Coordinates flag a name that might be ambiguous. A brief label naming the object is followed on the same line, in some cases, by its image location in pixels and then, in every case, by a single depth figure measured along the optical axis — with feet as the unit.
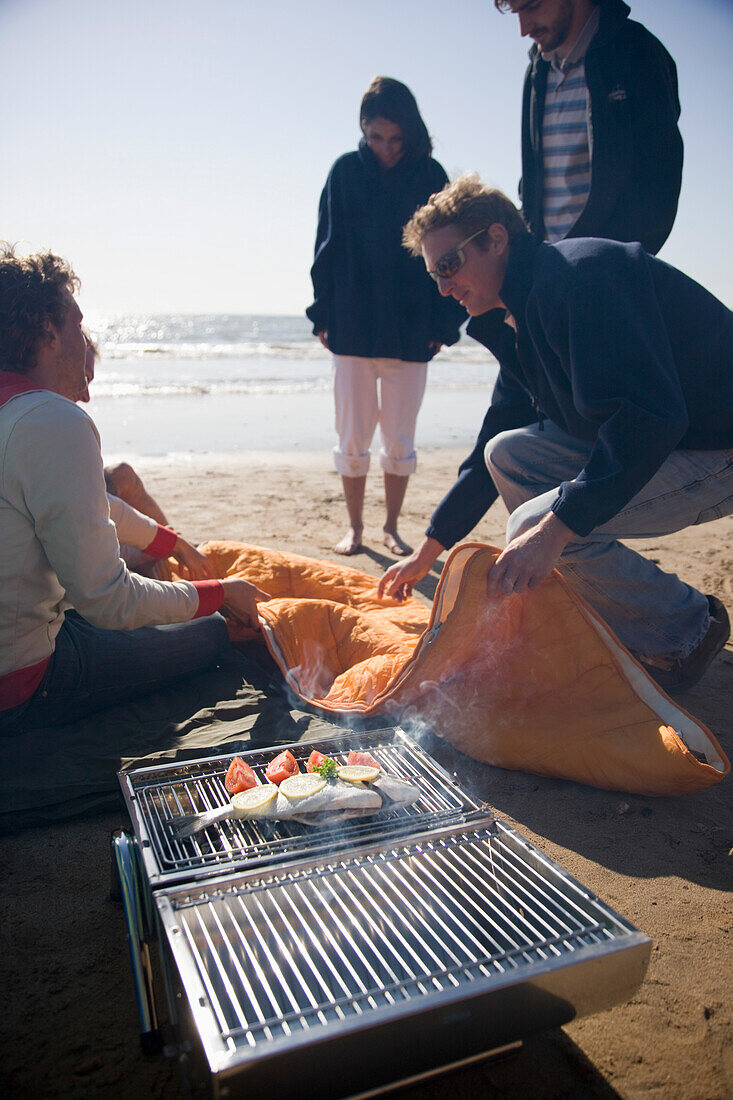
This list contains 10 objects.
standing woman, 16.53
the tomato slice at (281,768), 7.22
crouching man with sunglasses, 8.27
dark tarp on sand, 8.12
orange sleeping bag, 8.45
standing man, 11.82
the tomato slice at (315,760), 7.09
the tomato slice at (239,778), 7.05
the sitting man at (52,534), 7.58
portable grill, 4.43
